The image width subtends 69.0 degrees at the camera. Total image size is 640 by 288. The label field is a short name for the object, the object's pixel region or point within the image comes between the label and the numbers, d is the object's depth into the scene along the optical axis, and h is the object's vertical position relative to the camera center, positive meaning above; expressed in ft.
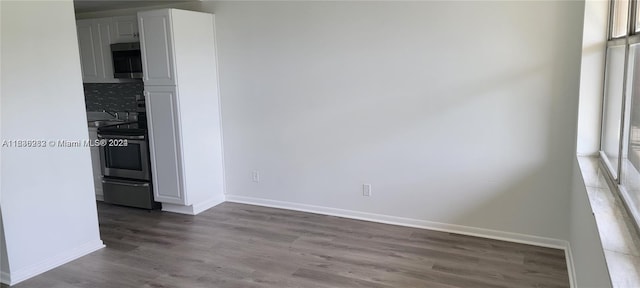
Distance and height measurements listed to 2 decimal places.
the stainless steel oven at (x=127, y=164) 15.72 -2.62
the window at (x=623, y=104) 6.23 -0.52
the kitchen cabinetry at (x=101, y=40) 16.11 +1.73
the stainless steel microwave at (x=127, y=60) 15.87 +0.97
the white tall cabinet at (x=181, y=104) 14.42 -0.58
